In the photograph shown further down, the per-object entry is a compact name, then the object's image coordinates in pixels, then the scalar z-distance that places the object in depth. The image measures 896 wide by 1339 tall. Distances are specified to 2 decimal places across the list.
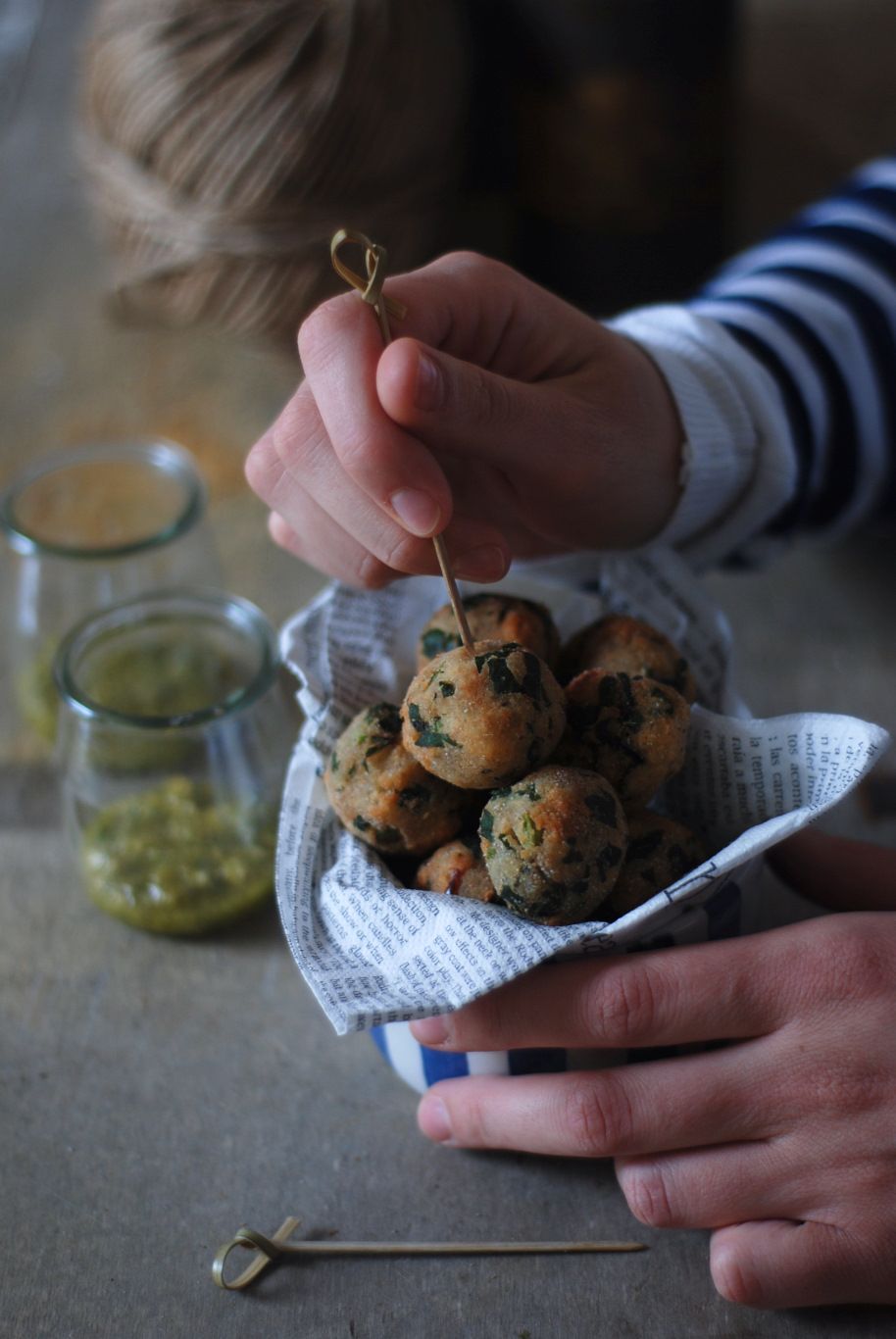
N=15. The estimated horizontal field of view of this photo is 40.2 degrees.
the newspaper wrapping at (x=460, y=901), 0.46
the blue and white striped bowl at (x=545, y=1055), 0.50
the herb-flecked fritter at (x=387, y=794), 0.50
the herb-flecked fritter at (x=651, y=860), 0.49
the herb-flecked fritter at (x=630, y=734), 0.49
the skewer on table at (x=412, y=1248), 0.53
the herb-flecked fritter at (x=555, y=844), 0.45
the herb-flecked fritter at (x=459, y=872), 0.50
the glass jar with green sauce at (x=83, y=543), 0.80
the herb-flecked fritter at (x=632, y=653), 0.54
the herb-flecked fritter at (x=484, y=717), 0.47
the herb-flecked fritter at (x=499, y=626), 0.54
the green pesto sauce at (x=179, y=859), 0.65
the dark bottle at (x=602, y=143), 1.05
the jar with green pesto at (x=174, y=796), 0.65
